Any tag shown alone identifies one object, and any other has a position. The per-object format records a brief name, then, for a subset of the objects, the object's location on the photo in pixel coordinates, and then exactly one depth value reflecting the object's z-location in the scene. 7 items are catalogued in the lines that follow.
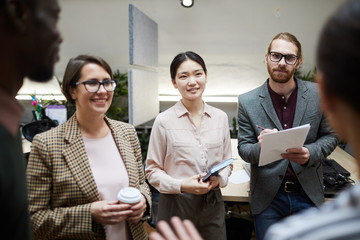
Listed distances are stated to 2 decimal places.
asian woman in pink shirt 1.60
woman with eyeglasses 1.16
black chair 2.66
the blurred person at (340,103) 0.44
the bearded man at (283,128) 1.60
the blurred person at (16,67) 0.54
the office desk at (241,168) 1.83
